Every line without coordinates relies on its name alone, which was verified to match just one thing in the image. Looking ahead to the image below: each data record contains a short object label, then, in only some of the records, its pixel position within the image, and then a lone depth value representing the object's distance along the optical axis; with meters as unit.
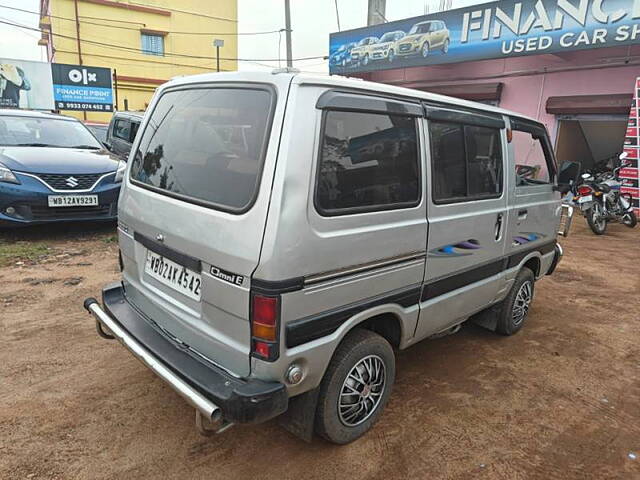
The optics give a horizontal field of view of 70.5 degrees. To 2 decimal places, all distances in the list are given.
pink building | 9.81
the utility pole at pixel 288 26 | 14.79
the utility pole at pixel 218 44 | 26.15
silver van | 1.97
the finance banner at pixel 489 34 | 9.03
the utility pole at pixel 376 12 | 13.24
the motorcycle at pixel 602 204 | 8.31
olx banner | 21.25
